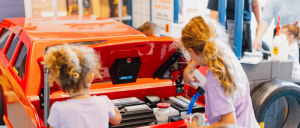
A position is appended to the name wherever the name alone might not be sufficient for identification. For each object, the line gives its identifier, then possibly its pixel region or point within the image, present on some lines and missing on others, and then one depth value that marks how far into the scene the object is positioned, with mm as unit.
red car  1910
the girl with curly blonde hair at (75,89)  1391
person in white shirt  3432
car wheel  2525
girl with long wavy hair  1354
